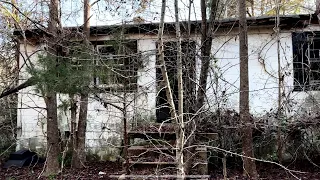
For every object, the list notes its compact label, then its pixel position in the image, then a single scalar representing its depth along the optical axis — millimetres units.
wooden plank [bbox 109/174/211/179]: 6740
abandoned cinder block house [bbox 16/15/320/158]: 9336
